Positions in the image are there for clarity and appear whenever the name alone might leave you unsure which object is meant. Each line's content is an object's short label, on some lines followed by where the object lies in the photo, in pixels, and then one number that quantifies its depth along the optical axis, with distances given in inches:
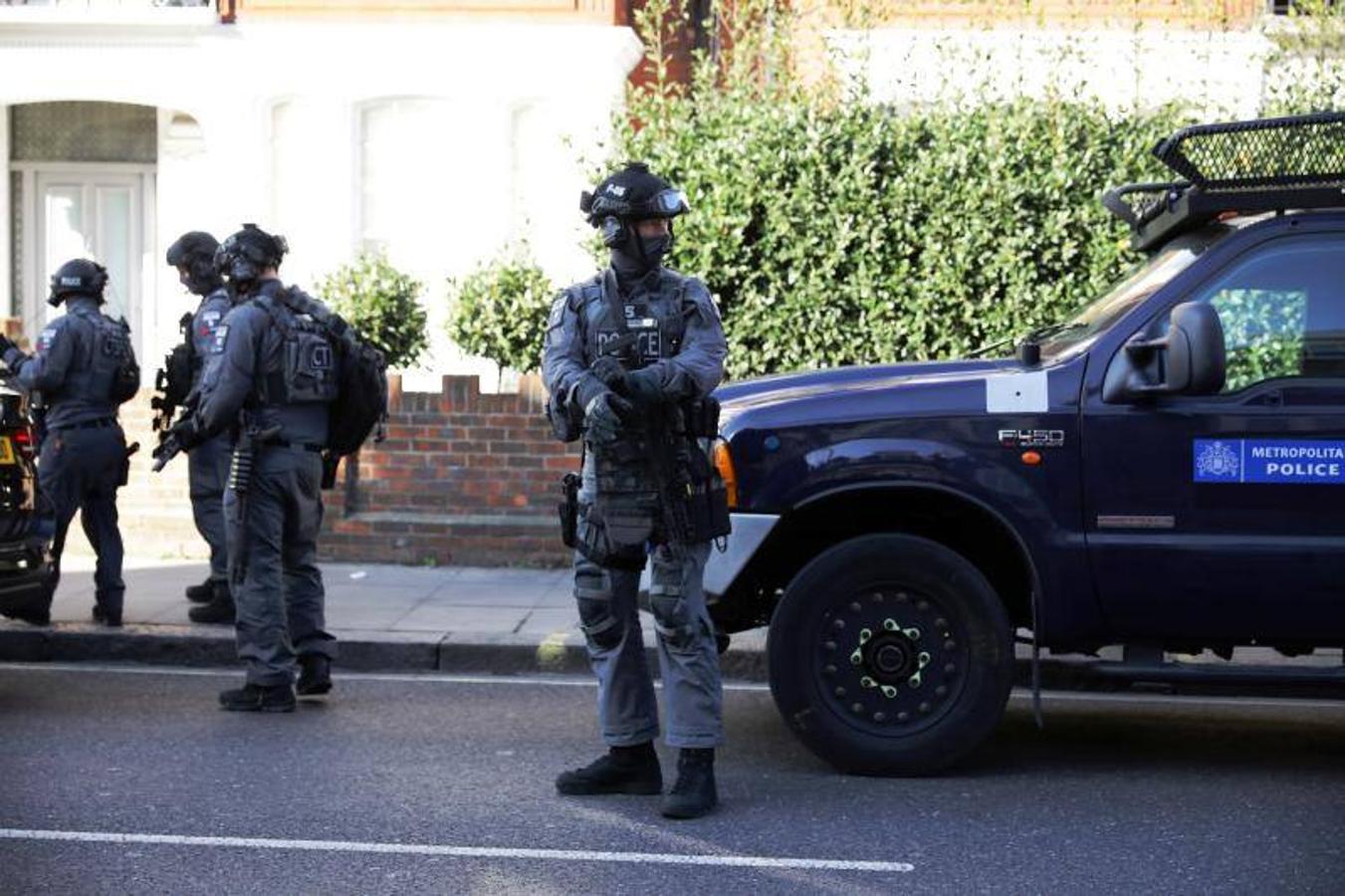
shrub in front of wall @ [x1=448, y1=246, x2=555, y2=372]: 492.1
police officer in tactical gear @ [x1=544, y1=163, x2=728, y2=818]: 244.5
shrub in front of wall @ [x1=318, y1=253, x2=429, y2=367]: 502.0
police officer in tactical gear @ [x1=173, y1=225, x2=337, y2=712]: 311.3
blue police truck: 261.4
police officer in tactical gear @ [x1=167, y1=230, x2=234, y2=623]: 384.8
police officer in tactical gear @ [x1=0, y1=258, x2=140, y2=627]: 379.9
